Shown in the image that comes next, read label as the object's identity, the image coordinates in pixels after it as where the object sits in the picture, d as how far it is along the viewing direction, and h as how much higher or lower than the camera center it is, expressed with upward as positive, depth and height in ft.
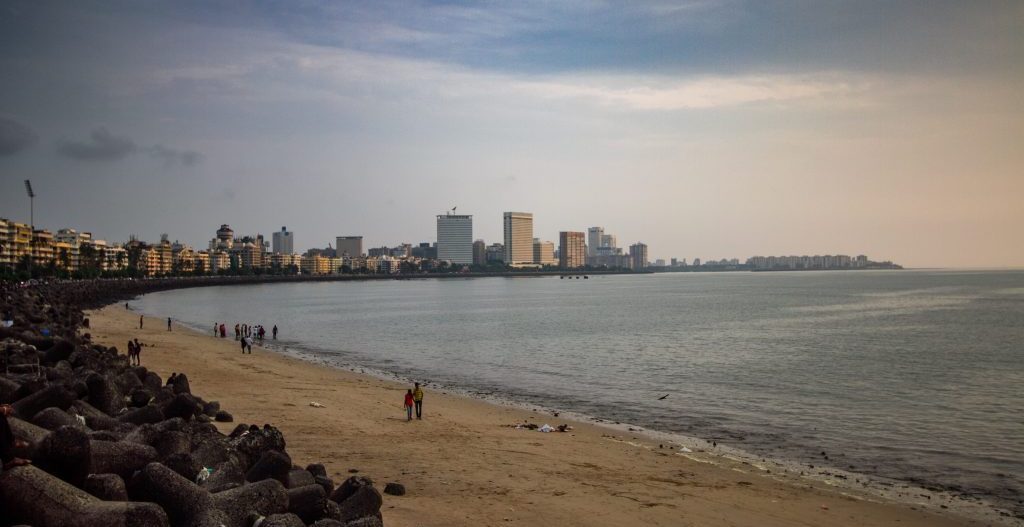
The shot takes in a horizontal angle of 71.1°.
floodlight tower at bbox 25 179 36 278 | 494.87 +17.64
